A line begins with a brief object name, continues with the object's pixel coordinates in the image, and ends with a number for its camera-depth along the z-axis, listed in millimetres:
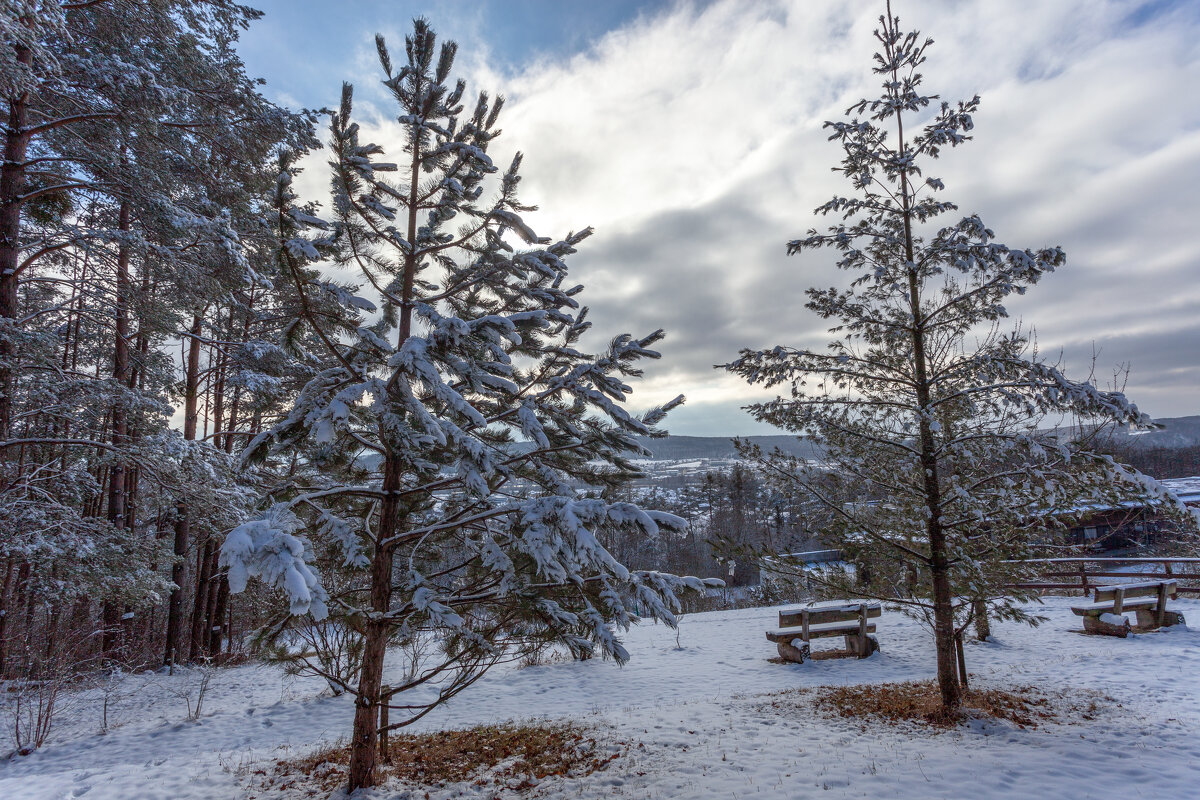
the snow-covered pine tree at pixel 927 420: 5828
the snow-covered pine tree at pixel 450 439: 3633
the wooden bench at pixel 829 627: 10312
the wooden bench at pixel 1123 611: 10320
